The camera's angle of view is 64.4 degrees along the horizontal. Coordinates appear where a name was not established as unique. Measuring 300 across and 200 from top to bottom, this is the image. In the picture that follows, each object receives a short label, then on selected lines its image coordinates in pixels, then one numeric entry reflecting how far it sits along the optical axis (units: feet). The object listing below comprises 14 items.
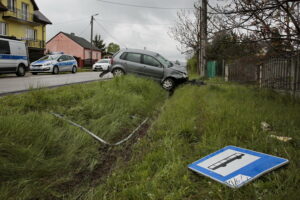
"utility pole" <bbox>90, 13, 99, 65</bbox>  126.00
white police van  44.79
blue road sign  7.26
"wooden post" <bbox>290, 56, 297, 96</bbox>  23.91
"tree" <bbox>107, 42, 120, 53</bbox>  333.62
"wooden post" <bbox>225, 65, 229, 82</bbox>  56.08
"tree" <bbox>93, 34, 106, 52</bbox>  255.66
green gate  73.56
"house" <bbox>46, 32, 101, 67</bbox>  169.68
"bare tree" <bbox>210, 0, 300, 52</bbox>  15.72
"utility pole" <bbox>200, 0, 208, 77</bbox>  19.85
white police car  56.95
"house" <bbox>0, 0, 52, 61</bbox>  88.22
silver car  36.19
